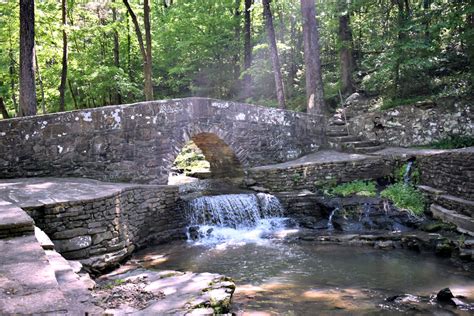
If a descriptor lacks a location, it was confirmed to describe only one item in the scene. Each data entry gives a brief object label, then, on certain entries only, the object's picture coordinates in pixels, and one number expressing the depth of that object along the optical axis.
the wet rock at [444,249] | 6.93
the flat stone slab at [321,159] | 10.87
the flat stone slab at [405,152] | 10.07
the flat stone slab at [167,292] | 4.14
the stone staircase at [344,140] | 12.04
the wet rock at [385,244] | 7.50
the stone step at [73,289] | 2.80
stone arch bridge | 8.19
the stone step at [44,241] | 4.73
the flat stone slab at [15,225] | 4.16
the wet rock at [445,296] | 4.95
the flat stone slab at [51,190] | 6.45
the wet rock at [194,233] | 8.80
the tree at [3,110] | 15.65
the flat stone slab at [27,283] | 2.55
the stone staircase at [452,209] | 7.62
